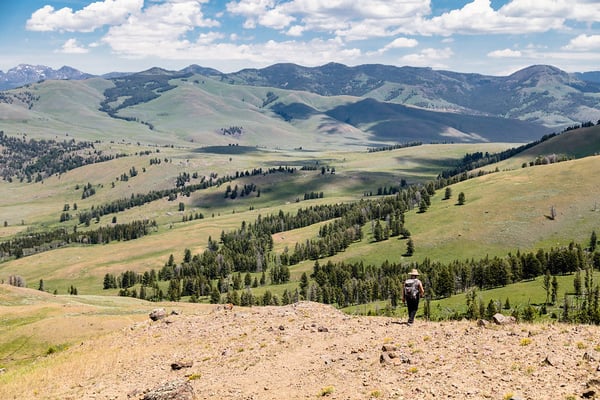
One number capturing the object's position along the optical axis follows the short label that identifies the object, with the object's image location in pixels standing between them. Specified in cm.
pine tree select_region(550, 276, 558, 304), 17845
